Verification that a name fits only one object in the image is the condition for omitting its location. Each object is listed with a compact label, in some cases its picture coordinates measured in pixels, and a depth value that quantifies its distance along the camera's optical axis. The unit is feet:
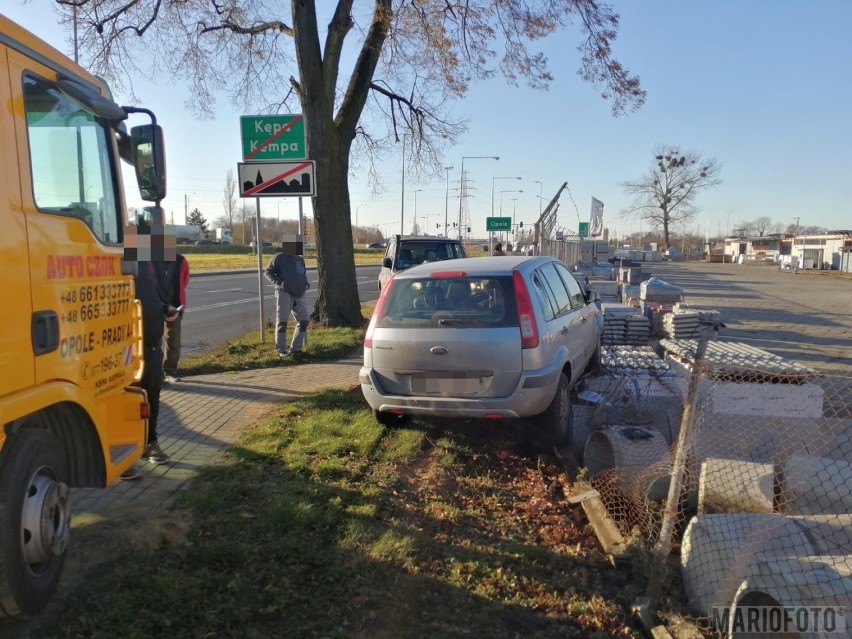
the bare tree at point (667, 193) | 263.90
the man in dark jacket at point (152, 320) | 15.56
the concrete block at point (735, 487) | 13.47
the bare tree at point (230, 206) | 308.19
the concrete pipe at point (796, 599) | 8.87
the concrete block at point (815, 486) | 13.42
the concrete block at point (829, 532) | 11.68
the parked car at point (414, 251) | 50.70
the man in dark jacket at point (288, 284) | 31.17
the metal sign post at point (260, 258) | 33.22
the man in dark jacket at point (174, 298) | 21.63
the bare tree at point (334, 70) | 38.11
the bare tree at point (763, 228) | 391.28
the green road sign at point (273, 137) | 32.01
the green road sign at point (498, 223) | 99.66
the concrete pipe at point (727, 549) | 11.08
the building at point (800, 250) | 189.98
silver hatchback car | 17.81
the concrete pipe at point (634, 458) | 14.82
